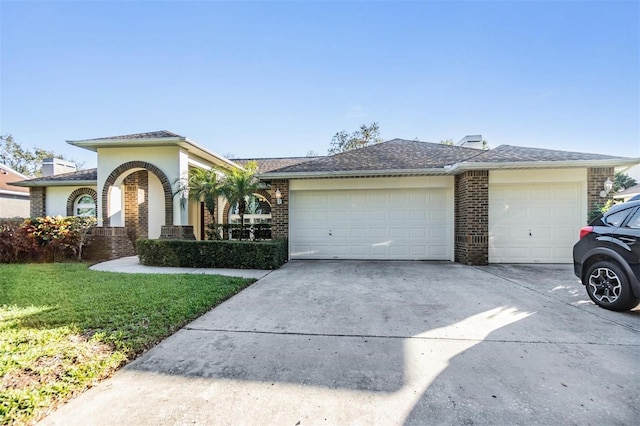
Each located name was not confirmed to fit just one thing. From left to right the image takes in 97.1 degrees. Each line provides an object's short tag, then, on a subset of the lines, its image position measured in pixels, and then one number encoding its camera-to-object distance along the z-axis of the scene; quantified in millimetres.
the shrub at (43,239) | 9289
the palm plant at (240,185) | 9013
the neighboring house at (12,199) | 16625
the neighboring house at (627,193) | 14856
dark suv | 4094
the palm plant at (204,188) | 9555
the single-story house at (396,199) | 8258
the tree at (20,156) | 30859
